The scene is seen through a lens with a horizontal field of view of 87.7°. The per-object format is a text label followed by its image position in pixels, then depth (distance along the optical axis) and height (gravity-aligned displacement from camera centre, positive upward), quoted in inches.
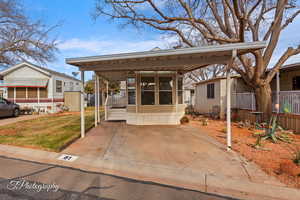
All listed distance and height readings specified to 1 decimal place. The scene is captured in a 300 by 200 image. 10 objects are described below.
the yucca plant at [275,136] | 207.5 -51.2
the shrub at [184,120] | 345.0 -45.0
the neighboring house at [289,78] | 349.1 +51.3
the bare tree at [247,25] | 302.4 +159.1
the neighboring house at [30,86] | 560.7 +51.9
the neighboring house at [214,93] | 436.1 +19.6
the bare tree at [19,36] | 411.2 +176.5
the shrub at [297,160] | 138.2 -54.9
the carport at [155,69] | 180.1 +51.0
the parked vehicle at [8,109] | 431.0 -23.4
